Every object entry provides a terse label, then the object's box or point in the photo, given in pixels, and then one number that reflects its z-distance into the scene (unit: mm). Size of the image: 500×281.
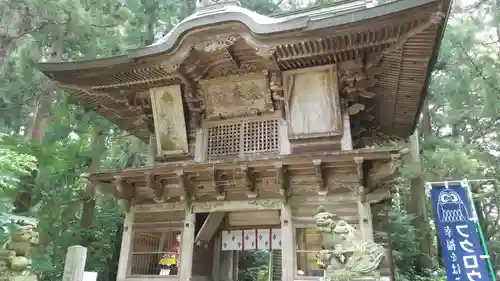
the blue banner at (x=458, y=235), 6051
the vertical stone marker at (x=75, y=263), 5914
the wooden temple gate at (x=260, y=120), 7062
